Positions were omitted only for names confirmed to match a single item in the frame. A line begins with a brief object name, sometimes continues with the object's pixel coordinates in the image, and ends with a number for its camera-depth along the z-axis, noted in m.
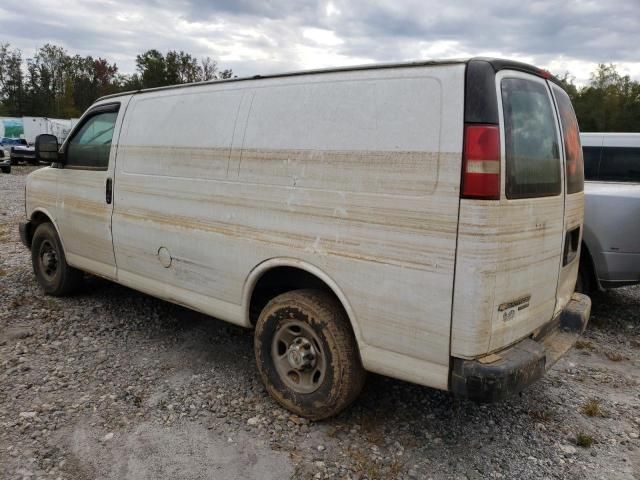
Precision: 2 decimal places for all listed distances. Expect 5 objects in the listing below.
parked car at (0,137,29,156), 32.66
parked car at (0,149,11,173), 25.06
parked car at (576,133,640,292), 5.18
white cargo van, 2.59
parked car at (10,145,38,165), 29.91
